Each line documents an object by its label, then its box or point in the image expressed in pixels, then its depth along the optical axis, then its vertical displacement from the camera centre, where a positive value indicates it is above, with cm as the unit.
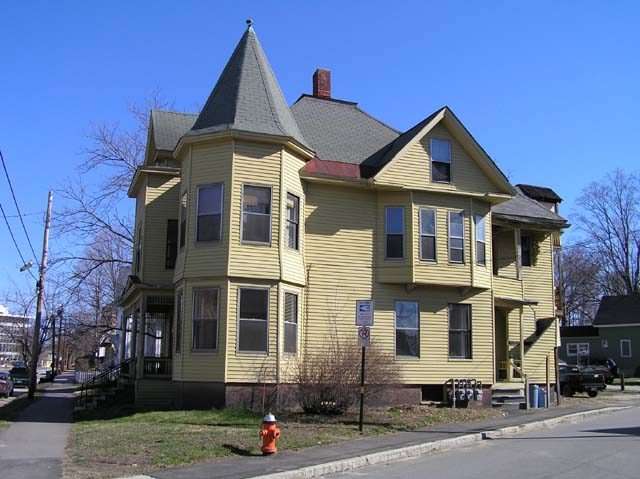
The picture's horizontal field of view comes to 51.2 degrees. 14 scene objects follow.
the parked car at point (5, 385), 3141 -241
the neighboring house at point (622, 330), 5403 +105
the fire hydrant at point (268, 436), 1173 -172
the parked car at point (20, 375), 4894 -304
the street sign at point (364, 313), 1452 +57
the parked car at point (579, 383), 2903 -176
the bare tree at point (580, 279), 6934 +667
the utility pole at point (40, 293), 3080 +190
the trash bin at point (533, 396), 2252 -182
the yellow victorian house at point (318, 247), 1805 +283
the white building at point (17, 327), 6288 +72
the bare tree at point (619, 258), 6353 +821
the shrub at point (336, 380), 1720 -106
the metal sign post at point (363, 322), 1449 +37
